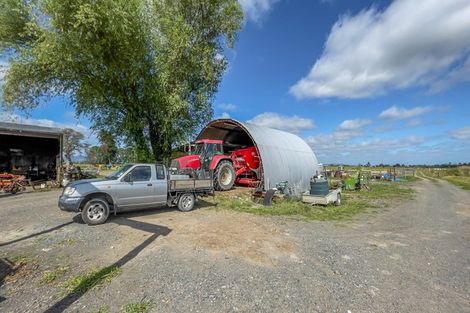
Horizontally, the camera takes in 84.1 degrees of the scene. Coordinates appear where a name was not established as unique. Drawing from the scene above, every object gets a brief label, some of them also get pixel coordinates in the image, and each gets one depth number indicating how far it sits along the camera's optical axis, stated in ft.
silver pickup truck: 25.52
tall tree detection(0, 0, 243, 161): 38.34
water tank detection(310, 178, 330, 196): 44.87
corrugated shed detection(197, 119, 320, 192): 49.85
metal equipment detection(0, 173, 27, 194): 49.70
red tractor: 45.24
